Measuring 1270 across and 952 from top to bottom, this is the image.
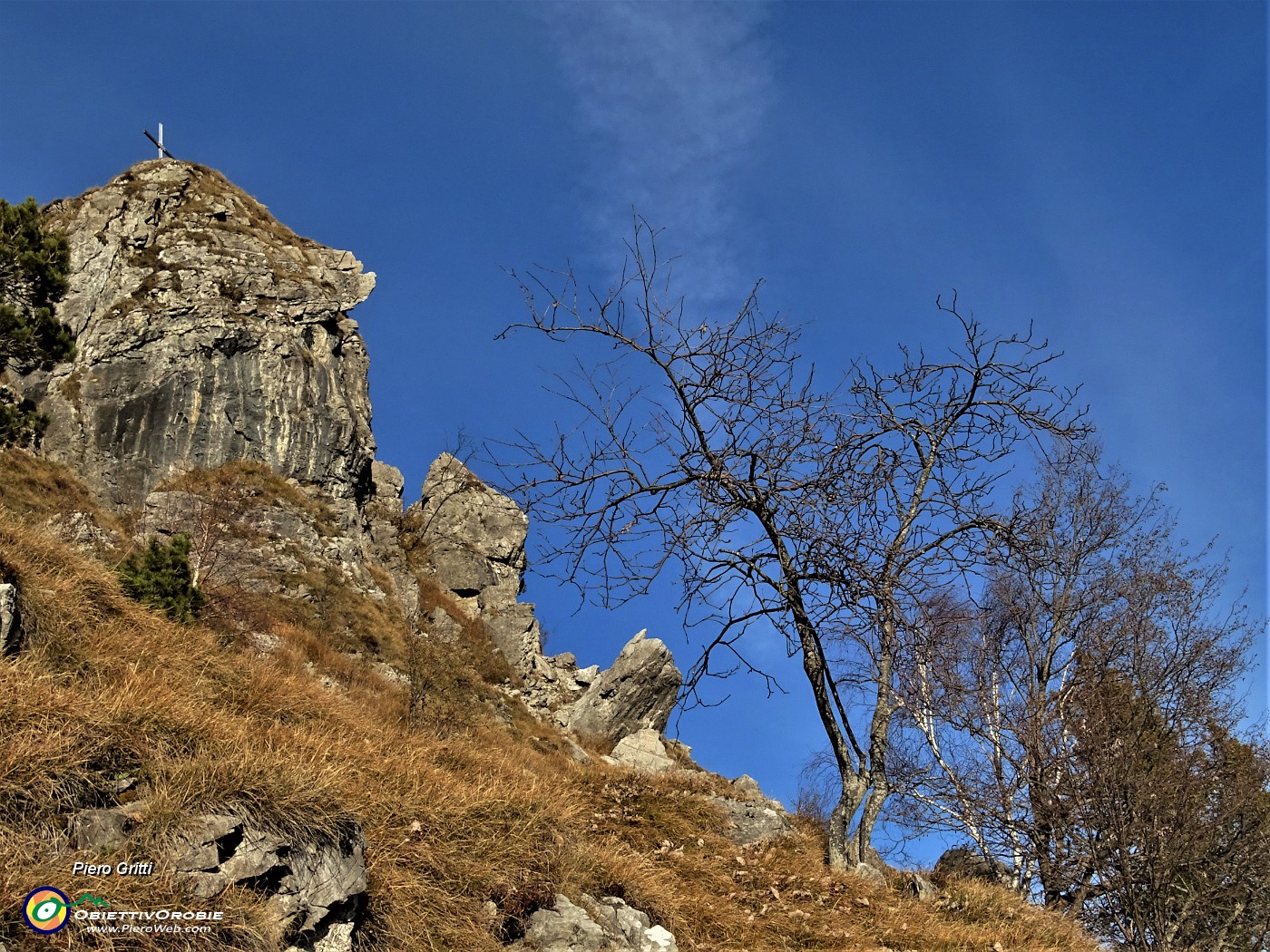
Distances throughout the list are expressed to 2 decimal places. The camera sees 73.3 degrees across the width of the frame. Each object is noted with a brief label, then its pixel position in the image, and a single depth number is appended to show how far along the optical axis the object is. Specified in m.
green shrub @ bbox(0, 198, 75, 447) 15.60
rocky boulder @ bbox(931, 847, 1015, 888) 12.30
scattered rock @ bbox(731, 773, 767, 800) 19.60
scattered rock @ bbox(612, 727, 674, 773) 22.39
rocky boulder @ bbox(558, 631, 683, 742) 25.95
